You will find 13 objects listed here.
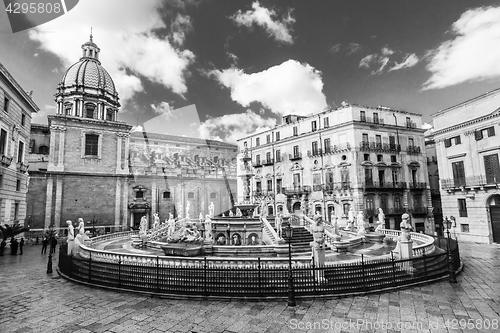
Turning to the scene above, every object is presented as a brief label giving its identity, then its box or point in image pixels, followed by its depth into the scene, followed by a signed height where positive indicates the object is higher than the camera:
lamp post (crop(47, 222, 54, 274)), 12.70 -2.72
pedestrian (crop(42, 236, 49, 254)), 20.79 -2.90
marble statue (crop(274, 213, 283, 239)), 18.24 -1.71
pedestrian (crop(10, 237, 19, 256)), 19.36 -2.82
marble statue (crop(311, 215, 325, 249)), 10.05 -1.35
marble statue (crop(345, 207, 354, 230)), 22.37 -1.95
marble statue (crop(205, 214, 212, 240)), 17.33 -1.62
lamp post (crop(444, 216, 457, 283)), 10.12 -2.77
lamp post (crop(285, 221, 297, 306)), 8.08 -2.65
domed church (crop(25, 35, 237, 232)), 33.44 +4.43
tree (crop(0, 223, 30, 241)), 19.55 -1.66
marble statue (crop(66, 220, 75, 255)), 15.23 -1.94
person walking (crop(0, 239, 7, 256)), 18.77 -2.58
